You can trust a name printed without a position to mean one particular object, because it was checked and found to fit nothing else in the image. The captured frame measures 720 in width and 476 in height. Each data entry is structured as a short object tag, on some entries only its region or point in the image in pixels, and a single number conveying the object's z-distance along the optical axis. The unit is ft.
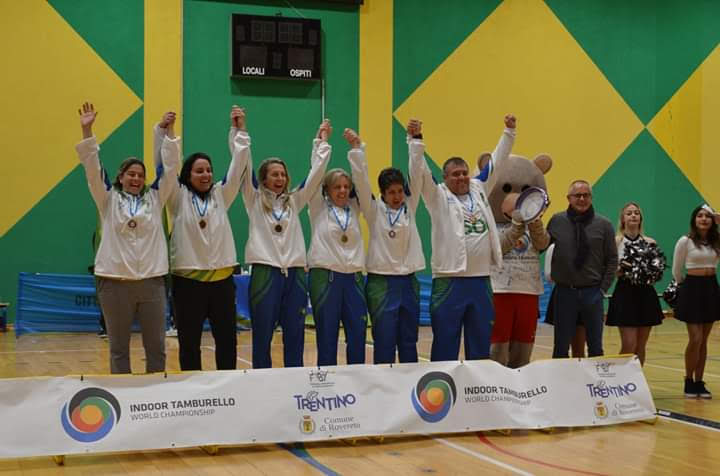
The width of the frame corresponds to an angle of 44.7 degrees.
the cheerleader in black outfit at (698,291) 21.54
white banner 14.55
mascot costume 19.31
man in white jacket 18.21
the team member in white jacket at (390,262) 18.08
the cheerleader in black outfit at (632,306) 21.35
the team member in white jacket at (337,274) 17.92
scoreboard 39.34
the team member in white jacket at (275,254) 17.60
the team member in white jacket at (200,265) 17.03
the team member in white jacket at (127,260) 16.46
